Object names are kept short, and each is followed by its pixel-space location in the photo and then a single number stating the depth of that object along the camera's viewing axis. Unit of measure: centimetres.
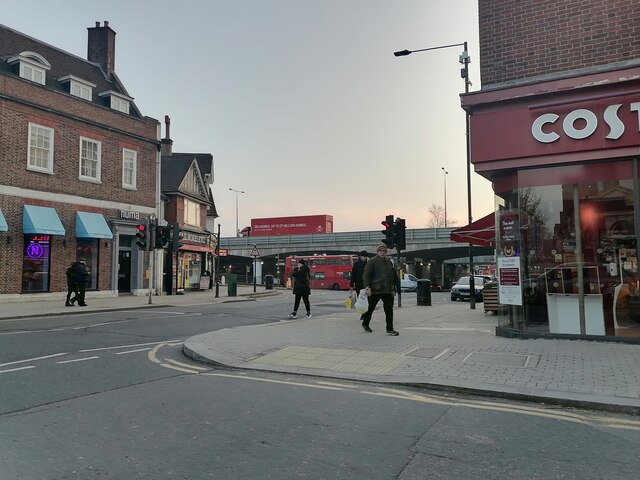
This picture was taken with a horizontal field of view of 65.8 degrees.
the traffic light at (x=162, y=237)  2147
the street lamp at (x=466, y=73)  1897
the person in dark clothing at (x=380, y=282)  1052
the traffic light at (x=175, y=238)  2322
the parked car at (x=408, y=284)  4491
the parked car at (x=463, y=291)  2812
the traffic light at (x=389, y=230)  1875
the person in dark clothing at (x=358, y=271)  1482
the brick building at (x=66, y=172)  2014
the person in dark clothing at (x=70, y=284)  1806
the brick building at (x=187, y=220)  2980
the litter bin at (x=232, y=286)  2793
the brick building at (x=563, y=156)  912
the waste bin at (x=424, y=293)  2034
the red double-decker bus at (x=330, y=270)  4512
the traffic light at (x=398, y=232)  1867
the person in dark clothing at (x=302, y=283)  1430
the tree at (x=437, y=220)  9491
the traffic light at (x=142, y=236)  2108
